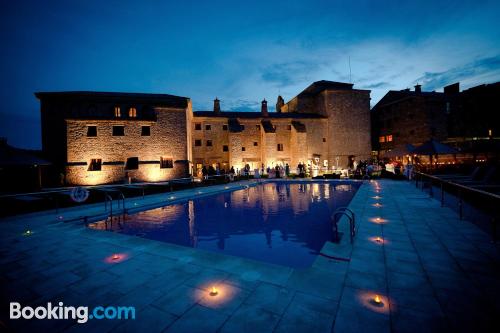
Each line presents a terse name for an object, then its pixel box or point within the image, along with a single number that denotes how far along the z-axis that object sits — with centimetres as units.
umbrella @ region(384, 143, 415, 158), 1450
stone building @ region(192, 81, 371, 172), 2962
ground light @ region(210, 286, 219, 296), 308
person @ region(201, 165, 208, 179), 2559
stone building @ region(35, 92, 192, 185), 2208
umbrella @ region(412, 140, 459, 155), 1202
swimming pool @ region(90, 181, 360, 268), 598
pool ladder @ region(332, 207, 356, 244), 485
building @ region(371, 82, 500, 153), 2888
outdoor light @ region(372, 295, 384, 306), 278
